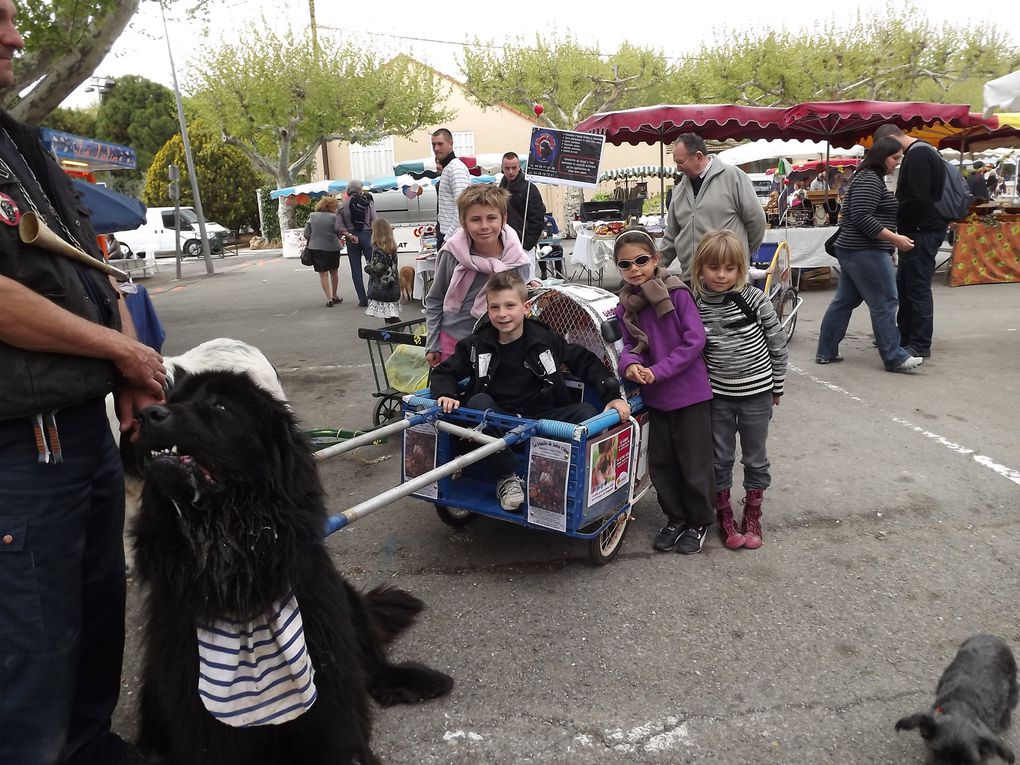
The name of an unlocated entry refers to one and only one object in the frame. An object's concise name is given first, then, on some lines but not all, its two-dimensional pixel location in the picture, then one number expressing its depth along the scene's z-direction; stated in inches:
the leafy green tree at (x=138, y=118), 1606.8
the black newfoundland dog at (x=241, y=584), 69.9
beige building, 1659.7
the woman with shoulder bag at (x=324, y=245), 482.6
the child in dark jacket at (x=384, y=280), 372.5
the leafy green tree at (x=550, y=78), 1334.9
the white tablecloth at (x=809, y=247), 458.0
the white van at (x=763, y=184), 1075.3
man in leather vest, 65.3
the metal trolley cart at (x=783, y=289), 293.4
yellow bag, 228.5
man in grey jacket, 217.8
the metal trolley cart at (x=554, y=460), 127.5
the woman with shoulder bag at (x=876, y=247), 262.8
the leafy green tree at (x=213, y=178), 1349.7
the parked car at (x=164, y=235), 1107.9
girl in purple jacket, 142.1
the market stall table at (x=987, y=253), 474.6
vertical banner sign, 303.1
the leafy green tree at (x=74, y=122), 1552.7
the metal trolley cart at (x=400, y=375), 223.0
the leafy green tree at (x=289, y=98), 1243.8
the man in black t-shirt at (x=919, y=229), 272.5
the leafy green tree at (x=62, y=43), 314.5
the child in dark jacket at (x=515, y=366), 143.2
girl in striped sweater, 145.9
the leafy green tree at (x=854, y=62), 1288.1
